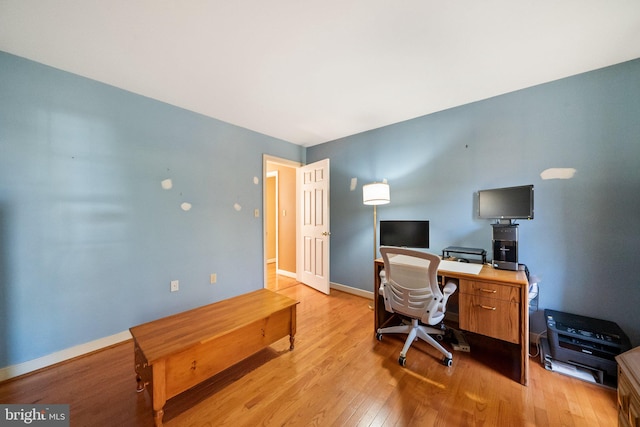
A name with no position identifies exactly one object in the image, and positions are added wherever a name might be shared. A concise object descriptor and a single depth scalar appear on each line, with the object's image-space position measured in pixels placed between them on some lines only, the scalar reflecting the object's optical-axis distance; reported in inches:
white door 127.8
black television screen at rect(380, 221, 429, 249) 97.3
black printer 59.7
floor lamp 101.3
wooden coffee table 48.8
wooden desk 61.2
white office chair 66.8
